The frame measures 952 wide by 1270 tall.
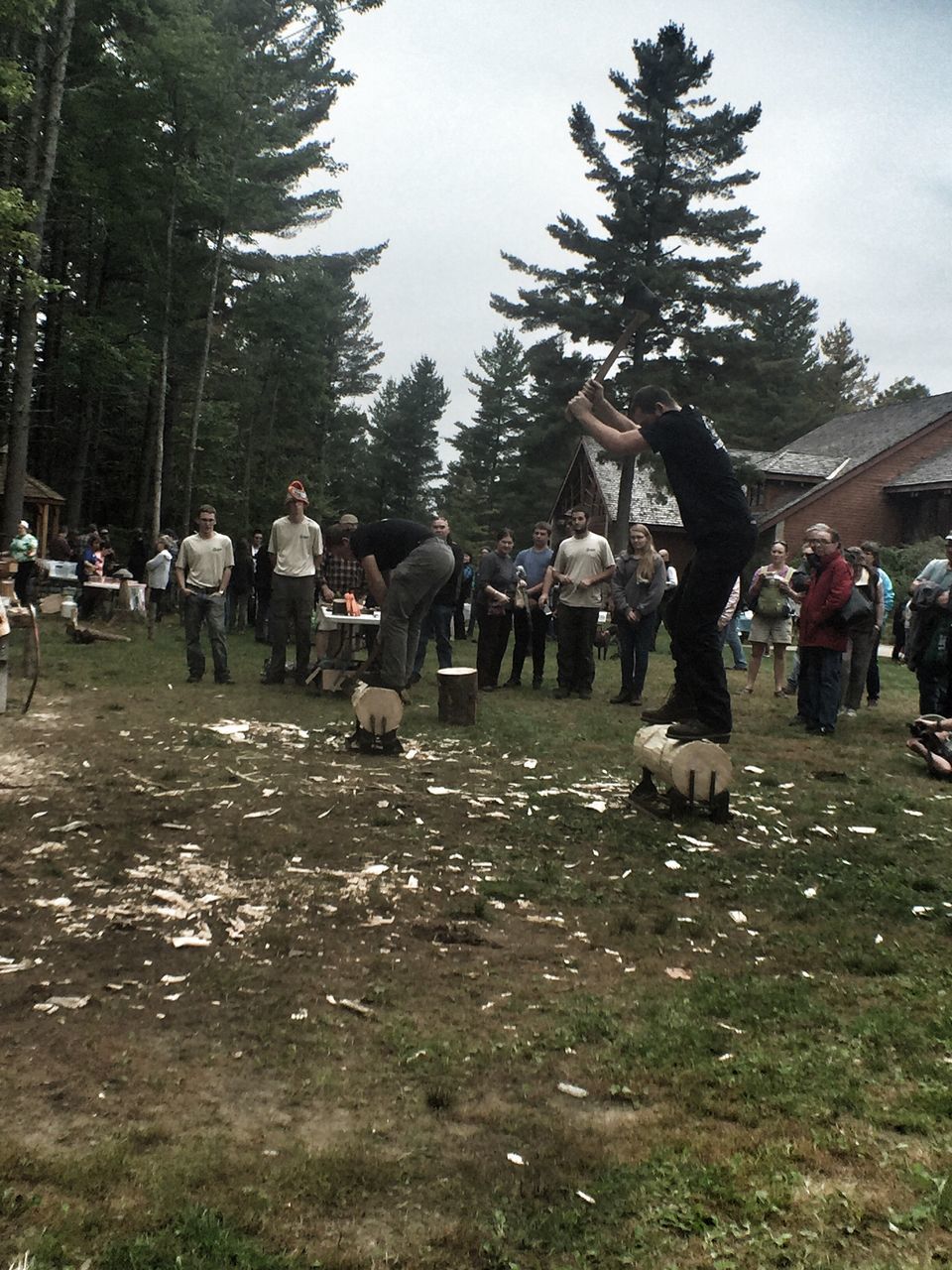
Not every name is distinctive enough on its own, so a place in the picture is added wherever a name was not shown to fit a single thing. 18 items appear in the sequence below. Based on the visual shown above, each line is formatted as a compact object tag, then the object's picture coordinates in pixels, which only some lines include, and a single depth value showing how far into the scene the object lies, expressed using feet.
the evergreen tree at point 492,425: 220.23
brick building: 127.34
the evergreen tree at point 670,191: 94.84
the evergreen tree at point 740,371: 96.12
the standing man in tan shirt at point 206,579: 37.24
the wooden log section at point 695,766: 20.42
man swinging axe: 19.40
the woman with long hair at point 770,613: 43.19
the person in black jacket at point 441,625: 42.39
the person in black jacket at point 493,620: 40.96
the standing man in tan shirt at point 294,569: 37.17
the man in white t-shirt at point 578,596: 39.14
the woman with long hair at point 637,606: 39.29
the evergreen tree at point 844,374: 220.84
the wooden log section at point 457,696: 31.58
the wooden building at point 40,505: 100.89
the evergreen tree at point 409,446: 203.16
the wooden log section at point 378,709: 26.05
